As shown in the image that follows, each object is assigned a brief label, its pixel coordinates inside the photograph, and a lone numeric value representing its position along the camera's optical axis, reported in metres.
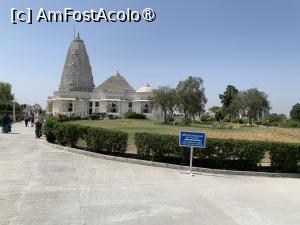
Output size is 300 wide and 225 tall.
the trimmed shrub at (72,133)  10.55
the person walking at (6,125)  16.29
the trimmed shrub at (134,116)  49.08
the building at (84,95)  65.82
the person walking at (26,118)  23.56
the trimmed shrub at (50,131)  12.11
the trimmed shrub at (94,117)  44.75
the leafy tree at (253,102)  49.98
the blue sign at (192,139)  7.85
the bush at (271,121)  41.95
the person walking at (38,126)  13.80
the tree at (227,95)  67.06
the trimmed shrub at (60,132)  11.11
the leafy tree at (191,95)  37.42
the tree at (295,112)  55.98
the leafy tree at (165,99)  39.30
